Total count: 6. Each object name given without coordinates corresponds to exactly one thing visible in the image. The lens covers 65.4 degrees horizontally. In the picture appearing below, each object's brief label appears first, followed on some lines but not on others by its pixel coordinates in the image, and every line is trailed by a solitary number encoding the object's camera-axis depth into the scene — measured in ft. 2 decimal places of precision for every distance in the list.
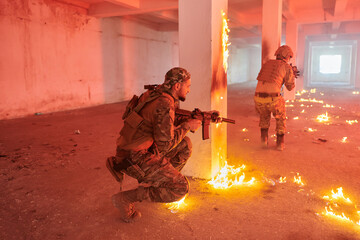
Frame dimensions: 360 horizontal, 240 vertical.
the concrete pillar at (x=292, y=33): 43.01
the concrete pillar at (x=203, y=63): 11.22
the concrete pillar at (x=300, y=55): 54.65
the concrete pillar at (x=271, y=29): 25.54
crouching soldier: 7.75
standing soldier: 15.81
